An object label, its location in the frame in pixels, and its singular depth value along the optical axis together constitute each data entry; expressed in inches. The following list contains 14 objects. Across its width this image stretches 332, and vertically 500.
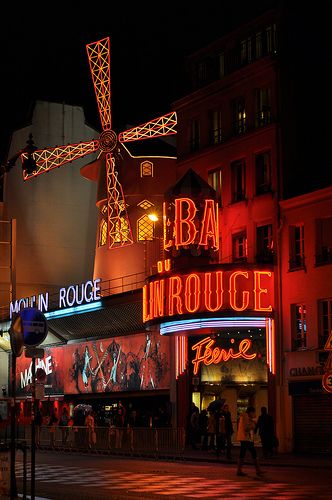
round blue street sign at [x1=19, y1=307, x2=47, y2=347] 618.2
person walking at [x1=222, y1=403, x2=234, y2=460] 1122.9
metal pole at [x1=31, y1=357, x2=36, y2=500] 593.0
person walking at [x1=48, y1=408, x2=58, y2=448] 1434.5
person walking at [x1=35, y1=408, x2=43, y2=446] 1468.0
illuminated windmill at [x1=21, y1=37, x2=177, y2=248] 1711.4
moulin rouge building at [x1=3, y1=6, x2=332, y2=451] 1267.2
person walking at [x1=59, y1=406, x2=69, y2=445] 1407.5
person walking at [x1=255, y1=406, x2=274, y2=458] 1154.0
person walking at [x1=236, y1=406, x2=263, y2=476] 834.0
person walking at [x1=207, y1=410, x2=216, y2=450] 1223.2
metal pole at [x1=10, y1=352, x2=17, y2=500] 597.0
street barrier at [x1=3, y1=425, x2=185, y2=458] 1222.3
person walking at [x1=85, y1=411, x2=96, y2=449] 1338.6
